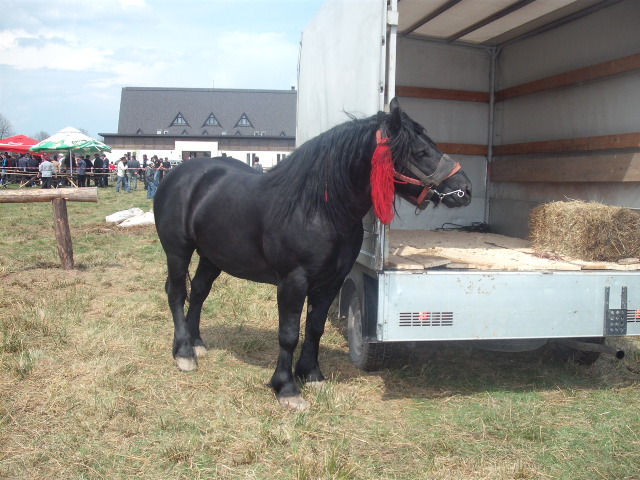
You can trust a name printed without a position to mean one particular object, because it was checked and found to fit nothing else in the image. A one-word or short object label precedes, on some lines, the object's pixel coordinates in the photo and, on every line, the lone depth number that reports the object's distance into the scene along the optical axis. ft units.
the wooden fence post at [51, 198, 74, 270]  26.76
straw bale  13.82
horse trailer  11.58
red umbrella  106.63
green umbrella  92.27
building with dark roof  193.26
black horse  11.34
